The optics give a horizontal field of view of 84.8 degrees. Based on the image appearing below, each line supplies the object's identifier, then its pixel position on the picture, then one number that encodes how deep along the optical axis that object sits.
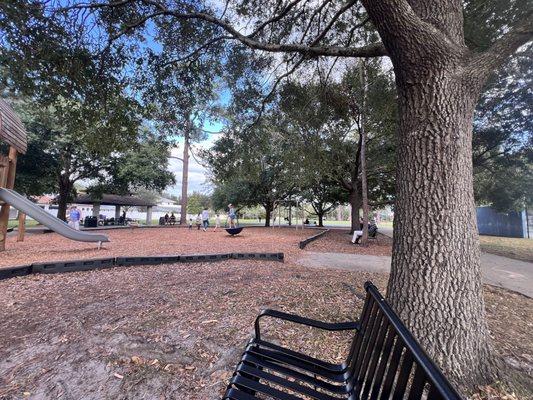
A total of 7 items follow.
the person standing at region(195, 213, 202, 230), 22.08
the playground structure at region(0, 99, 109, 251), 8.68
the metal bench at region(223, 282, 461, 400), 1.14
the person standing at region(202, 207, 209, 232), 19.64
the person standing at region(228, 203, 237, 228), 19.00
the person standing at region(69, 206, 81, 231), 15.40
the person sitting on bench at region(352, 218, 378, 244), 13.18
